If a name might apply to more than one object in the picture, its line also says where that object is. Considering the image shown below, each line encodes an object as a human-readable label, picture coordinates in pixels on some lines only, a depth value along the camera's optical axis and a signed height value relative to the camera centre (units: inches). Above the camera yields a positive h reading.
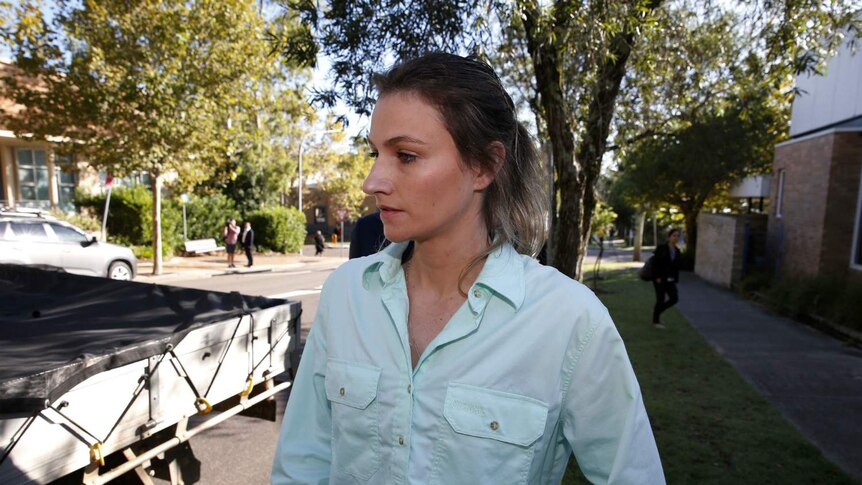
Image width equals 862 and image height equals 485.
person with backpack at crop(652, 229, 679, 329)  378.0 -42.2
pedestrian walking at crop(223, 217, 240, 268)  800.9 -47.4
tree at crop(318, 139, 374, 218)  1530.5 +96.4
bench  888.9 -73.5
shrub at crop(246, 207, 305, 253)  1113.4 -48.3
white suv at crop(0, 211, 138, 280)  459.5 -44.7
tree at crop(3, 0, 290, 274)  534.0 +136.7
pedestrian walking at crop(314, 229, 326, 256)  1167.6 -82.9
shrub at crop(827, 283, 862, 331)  357.1 -63.9
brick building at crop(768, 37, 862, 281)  446.6 +36.1
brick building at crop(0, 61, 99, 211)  888.3 +41.3
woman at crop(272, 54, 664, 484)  52.6 -14.0
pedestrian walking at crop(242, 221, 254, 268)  824.1 -56.3
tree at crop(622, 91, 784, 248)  806.5 +98.3
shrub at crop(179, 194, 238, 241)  991.6 -21.5
